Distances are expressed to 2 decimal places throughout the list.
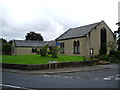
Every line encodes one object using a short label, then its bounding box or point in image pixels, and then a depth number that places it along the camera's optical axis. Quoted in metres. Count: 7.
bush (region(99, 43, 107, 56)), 25.59
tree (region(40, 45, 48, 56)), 19.10
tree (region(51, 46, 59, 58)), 18.27
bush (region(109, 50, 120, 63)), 21.49
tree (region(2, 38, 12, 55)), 37.48
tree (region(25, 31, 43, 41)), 67.88
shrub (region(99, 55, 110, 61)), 21.94
